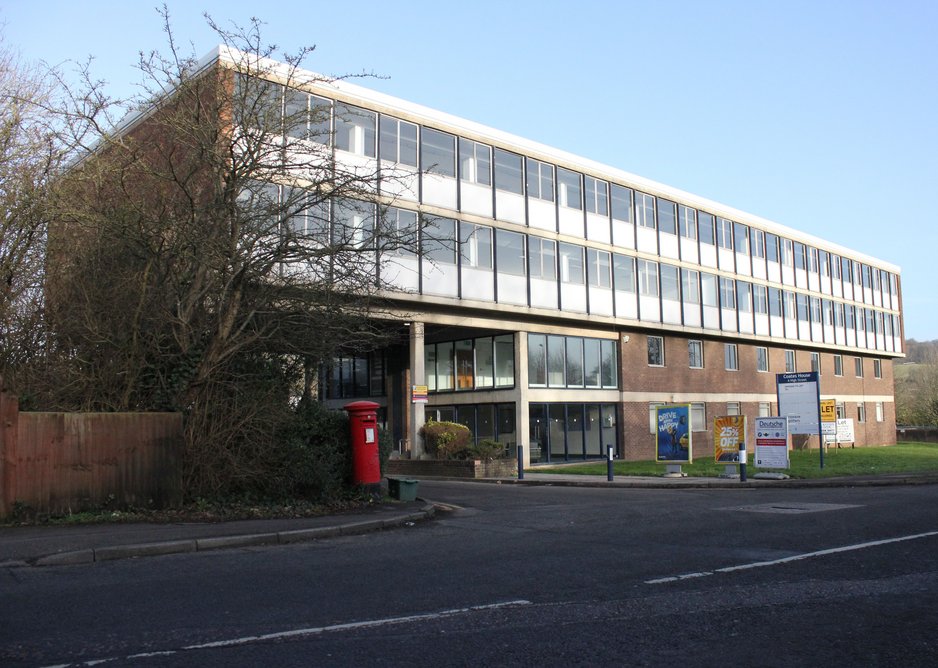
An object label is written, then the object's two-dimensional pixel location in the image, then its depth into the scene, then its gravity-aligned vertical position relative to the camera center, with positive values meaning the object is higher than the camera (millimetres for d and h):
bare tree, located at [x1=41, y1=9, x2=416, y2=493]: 13938 +2676
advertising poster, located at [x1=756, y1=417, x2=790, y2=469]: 24141 -568
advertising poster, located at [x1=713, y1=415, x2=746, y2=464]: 27661 -432
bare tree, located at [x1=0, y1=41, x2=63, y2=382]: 14453 +3777
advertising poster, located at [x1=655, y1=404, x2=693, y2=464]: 28406 -349
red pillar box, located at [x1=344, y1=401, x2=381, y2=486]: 15594 -243
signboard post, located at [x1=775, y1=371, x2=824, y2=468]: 27283 +711
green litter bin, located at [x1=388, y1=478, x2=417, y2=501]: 16359 -1182
